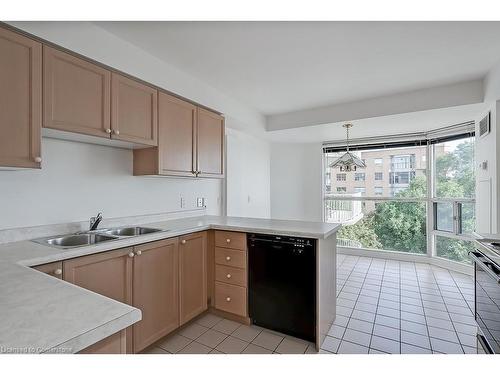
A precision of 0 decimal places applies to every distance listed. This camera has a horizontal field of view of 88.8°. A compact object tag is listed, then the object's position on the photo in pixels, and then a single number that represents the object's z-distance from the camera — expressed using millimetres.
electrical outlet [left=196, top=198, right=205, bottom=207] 3279
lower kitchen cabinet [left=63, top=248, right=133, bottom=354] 1491
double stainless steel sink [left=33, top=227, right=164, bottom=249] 1818
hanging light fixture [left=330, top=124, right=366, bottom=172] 3502
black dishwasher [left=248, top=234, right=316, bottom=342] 2023
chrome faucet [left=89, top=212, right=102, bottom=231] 2062
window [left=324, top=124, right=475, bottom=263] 3816
